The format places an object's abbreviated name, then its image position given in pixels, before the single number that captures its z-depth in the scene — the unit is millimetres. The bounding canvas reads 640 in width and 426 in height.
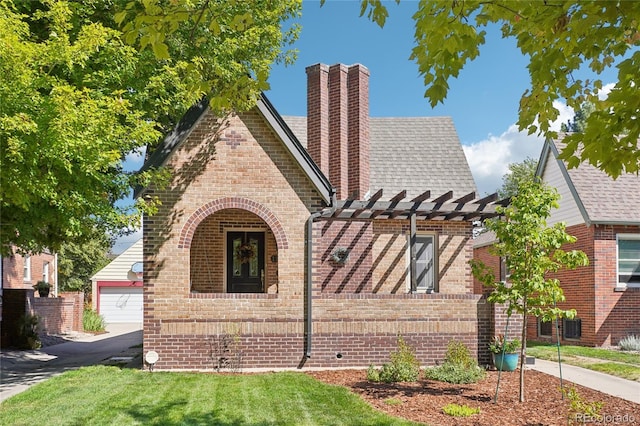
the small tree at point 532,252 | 8789
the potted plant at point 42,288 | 23016
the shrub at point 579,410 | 7279
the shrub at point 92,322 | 26141
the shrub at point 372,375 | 10469
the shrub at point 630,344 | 15930
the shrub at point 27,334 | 17312
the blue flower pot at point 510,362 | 11828
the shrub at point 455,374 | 10359
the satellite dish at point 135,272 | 33594
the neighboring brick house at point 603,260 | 17125
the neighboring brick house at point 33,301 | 17906
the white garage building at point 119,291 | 33781
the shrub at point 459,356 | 11252
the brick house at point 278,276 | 11797
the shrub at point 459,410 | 7797
